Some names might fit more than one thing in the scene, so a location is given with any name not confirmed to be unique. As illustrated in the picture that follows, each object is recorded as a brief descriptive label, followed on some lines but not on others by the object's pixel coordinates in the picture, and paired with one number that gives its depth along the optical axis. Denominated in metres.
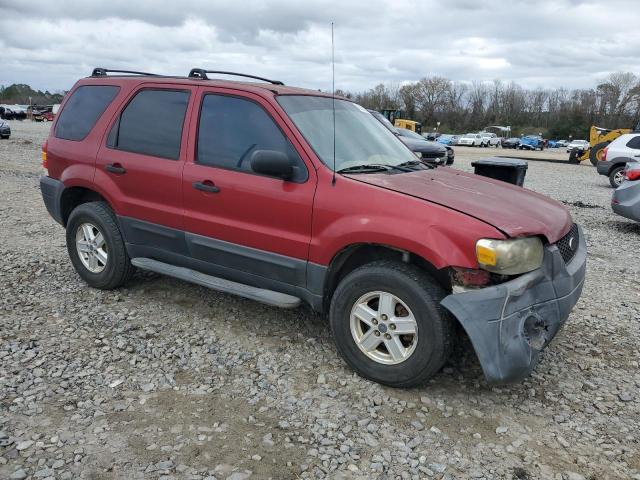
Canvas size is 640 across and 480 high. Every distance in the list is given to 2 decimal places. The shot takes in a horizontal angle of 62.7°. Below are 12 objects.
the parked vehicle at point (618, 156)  14.99
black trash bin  5.52
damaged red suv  3.09
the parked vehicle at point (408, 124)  34.75
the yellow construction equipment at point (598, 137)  22.38
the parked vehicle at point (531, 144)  53.62
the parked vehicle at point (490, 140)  54.41
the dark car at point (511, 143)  54.38
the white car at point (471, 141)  54.22
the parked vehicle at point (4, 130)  24.25
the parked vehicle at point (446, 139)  51.12
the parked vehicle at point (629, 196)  8.27
